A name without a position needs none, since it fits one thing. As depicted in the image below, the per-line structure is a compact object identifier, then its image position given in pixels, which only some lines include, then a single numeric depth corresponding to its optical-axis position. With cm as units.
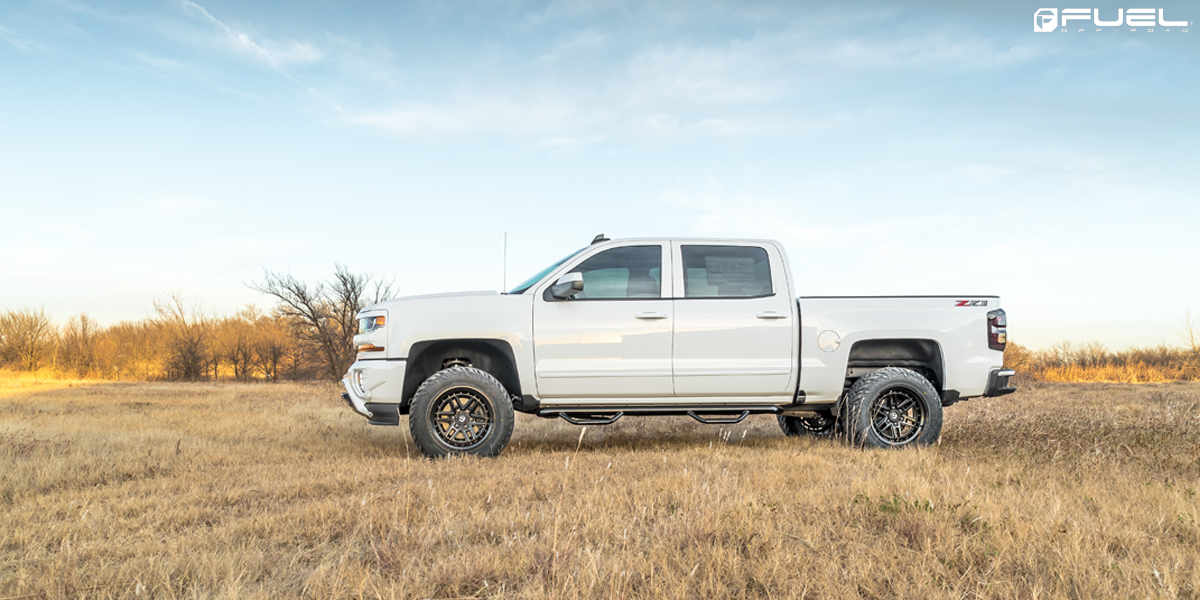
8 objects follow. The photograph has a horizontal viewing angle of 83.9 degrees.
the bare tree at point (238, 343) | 4206
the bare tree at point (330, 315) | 3356
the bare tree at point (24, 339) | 3959
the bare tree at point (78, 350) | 4181
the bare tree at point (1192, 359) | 2162
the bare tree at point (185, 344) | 3959
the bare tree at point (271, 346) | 4209
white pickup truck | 635
